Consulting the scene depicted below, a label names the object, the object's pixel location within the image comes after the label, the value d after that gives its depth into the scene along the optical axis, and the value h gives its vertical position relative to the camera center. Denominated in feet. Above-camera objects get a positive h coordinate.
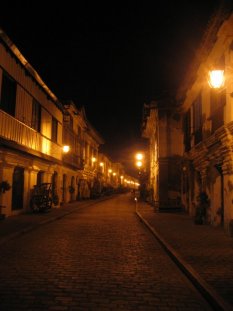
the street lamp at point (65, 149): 86.39 +10.59
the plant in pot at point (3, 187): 48.73 +0.50
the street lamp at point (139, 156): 94.38 +10.09
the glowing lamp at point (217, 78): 30.86 +10.28
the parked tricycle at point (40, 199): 63.16 -1.34
